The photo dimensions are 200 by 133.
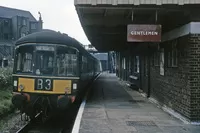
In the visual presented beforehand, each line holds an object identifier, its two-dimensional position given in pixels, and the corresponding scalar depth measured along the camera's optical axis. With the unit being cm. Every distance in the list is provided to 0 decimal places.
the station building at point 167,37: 966
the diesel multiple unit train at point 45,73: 1162
